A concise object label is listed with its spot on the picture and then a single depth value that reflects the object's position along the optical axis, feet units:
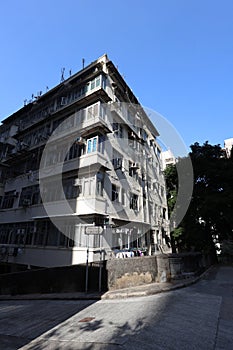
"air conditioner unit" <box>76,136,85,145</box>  44.50
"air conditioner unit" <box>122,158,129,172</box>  50.90
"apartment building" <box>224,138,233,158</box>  150.59
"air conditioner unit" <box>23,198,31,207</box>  50.36
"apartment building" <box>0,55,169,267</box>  39.34
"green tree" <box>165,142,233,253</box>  52.13
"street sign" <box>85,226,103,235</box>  25.50
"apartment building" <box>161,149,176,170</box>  117.50
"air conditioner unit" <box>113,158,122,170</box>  47.10
